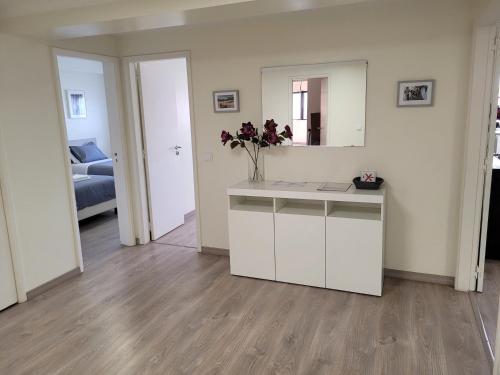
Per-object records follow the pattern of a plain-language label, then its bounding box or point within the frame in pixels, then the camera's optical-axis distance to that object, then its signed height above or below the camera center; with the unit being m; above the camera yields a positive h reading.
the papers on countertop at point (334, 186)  3.16 -0.58
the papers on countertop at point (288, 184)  3.40 -0.59
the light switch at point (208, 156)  3.87 -0.35
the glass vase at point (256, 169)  3.69 -0.48
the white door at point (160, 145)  4.27 -0.26
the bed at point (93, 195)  5.02 -0.95
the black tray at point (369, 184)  3.09 -0.55
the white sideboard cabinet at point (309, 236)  3.00 -0.97
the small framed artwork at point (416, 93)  2.97 +0.17
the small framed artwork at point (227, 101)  3.63 +0.19
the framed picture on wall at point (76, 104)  7.16 +0.39
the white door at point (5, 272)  2.98 -1.13
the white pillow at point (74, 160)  6.63 -0.61
